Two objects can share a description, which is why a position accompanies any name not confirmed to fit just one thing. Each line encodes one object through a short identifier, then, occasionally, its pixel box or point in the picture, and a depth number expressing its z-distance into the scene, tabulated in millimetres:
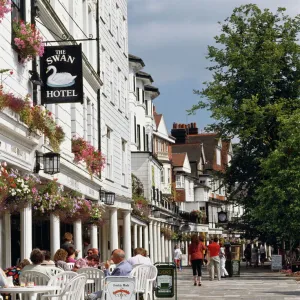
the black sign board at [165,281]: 22188
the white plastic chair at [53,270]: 16328
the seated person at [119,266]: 16281
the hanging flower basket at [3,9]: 15938
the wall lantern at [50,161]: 21469
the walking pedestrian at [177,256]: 63772
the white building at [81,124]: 19750
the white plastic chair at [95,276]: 17169
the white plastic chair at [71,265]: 20166
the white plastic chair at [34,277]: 15125
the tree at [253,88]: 46844
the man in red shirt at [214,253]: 35884
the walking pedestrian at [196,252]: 31328
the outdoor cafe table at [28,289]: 13617
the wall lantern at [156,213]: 58512
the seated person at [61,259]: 19453
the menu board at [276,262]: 50438
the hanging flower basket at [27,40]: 19500
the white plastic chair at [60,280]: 14289
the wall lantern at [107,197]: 33950
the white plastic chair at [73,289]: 12984
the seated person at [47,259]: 18166
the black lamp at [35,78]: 21062
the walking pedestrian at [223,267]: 41062
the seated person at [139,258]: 21344
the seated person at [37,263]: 16031
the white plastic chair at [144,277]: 17562
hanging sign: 21280
